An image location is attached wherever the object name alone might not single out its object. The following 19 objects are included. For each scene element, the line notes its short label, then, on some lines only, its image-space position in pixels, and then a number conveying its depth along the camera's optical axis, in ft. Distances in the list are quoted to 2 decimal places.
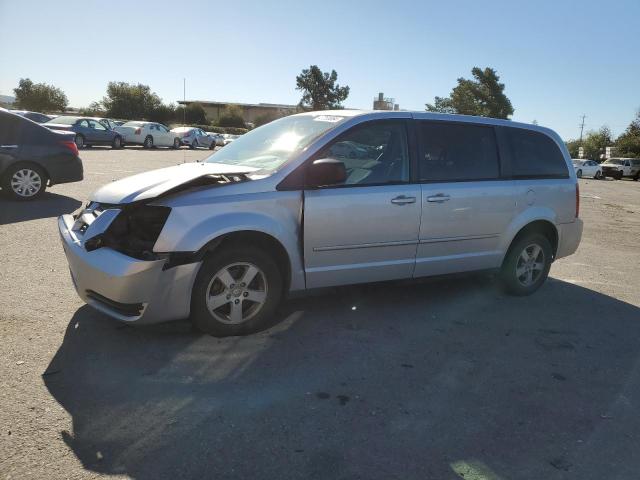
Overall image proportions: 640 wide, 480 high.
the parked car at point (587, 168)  119.63
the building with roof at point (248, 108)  287.48
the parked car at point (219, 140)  133.79
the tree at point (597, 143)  235.67
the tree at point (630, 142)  177.88
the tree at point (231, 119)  223.10
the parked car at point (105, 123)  87.66
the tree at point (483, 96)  187.01
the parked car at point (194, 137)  108.88
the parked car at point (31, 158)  28.89
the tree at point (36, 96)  186.50
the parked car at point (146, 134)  95.71
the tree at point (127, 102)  194.80
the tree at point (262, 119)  179.63
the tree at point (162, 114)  199.45
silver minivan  12.10
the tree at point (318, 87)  225.76
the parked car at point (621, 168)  126.62
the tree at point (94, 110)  194.10
